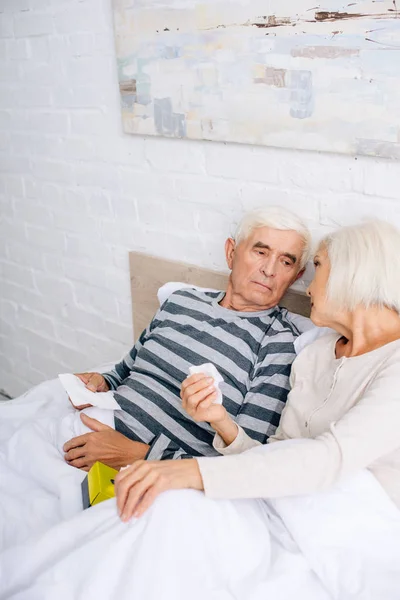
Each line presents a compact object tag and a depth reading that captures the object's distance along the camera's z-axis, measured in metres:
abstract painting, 1.56
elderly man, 1.70
